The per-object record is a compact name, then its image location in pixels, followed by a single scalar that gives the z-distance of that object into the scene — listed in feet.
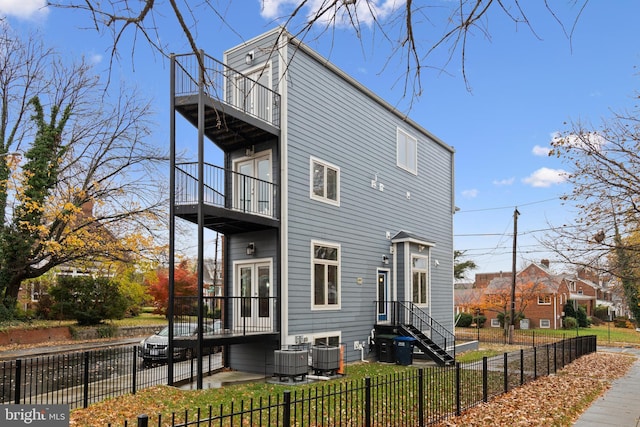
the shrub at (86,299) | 91.91
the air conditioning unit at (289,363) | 41.86
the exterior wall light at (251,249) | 49.89
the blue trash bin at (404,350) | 55.21
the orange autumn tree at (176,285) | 120.37
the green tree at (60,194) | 78.95
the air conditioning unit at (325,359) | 44.94
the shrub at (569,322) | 157.91
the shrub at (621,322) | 179.26
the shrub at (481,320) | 159.69
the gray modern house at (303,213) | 46.50
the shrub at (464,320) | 157.17
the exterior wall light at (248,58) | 50.30
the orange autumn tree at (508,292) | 139.64
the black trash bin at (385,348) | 56.95
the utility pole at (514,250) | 98.27
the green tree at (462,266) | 183.83
